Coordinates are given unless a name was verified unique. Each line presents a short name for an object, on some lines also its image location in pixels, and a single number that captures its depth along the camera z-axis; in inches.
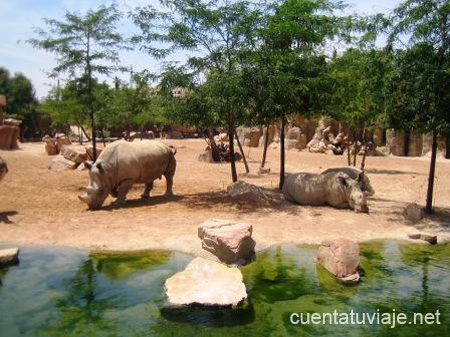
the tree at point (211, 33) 535.8
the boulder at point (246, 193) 542.3
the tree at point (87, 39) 613.9
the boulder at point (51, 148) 1151.0
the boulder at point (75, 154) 841.5
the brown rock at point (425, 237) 411.5
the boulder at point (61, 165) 827.4
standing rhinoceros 506.0
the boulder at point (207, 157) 1103.8
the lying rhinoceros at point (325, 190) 513.3
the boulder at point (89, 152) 833.9
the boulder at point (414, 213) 477.7
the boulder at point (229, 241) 344.8
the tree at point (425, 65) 436.1
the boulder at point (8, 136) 1132.8
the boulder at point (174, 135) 2018.9
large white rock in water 262.8
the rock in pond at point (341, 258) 318.9
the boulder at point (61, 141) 1177.1
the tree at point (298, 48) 525.0
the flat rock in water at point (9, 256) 334.6
